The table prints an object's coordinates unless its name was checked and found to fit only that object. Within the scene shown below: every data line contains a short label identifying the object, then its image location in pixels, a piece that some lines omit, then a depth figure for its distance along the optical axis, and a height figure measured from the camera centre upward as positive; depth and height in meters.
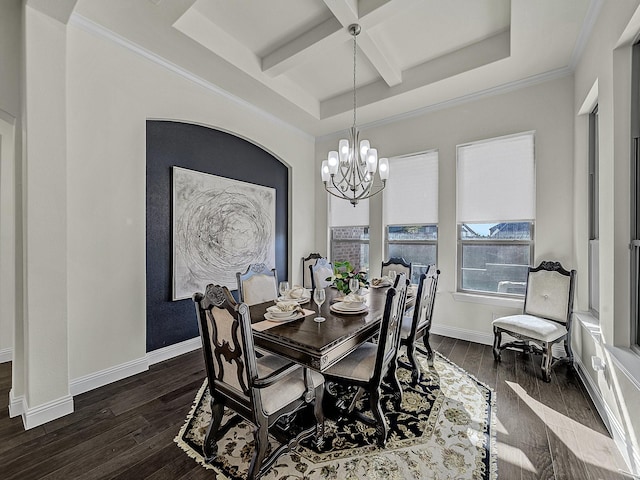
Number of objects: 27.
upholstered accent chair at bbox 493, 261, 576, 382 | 2.81 -0.86
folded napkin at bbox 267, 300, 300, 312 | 2.22 -0.52
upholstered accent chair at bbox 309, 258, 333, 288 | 3.57 -0.44
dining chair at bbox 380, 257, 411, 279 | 3.85 -0.39
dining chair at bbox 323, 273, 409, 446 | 1.84 -0.88
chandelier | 3.02 +0.79
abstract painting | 3.38 +0.13
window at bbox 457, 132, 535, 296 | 3.52 +0.30
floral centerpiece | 2.49 -0.33
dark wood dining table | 1.68 -0.61
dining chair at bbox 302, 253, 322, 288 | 4.88 -0.48
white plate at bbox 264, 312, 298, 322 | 2.15 -0.59
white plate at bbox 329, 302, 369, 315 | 2.33 -0.57
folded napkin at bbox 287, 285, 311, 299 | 2.77 -0.52
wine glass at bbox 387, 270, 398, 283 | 3.56 -0.46
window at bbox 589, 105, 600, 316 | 2.85 +0.27
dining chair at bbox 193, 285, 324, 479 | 1.50 -0.85
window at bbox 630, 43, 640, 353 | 1.97 +0.25
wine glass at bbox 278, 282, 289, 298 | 2.62 -0.44
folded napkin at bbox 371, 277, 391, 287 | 3.46 -0.53
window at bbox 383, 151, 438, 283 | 4.18 +0.41
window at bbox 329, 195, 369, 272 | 4.84 +0.11
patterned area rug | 1.71 -1.36
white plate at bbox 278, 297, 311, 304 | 2.60 -0.57
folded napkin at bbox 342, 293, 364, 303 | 2.46 -0.51
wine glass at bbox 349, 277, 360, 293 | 2.53 -0.40
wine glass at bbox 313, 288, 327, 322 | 2.23 -0.44
